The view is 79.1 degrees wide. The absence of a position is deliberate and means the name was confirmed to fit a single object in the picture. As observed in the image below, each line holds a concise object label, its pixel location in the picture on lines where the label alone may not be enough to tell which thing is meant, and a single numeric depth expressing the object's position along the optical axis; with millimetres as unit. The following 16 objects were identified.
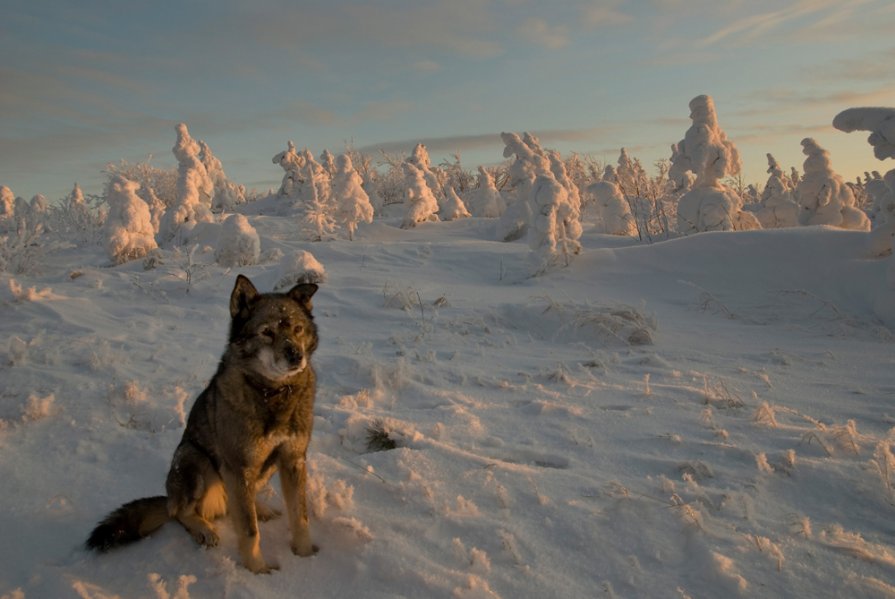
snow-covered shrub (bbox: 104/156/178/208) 35156
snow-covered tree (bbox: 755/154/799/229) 22141
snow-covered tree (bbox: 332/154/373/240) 24484
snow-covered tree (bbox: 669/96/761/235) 17750
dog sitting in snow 2715
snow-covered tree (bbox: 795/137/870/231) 18312
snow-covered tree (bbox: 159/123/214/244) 22422
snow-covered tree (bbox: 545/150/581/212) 21953
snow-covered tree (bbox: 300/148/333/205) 35562
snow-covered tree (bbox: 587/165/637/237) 22141
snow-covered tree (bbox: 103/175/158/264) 16156
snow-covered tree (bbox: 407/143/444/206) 32719
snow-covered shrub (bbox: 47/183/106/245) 24344
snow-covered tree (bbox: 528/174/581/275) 13164
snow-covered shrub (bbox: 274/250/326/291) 10281
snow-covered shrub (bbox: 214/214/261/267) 14578
